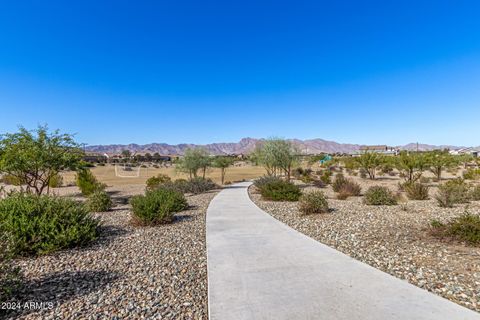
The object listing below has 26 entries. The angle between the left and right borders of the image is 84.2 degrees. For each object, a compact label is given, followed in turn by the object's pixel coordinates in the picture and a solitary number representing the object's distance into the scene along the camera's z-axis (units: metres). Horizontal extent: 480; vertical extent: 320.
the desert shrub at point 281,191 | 15.11
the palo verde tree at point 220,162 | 28.89
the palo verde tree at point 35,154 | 13.38
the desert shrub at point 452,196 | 12.52
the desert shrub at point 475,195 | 14.61
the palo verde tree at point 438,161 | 24.86
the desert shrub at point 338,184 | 18.58
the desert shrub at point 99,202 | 12.94
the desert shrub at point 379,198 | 13.15
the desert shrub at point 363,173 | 32.94
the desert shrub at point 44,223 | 6.73
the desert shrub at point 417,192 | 14.98
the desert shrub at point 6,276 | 4.32
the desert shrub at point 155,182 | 22.36
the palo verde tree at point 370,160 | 30.89
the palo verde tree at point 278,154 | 24.22
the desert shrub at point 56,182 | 25.17
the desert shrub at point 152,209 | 9.81
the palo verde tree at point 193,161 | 26.45
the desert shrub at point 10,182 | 23.75
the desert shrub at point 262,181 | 18.37
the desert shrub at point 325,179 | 25.78
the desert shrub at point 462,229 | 6.83
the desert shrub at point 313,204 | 11.24
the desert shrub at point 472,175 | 26.94
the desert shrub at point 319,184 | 24.03
